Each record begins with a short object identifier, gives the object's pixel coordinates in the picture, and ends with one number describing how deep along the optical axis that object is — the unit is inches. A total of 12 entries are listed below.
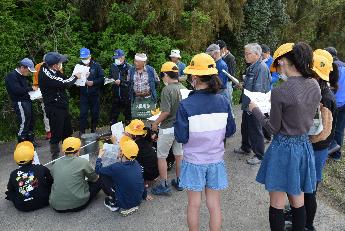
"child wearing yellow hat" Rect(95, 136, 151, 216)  183.5
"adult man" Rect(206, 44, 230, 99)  264.2
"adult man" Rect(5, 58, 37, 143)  254.5
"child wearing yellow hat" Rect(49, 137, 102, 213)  188.7
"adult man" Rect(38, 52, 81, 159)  237.9
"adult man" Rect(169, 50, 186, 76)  304.1
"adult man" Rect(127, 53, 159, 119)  281.3
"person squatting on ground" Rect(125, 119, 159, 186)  204.2
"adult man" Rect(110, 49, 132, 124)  305.1
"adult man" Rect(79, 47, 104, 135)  287.2
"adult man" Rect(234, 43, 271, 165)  226.1
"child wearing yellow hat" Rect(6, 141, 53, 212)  188.7
